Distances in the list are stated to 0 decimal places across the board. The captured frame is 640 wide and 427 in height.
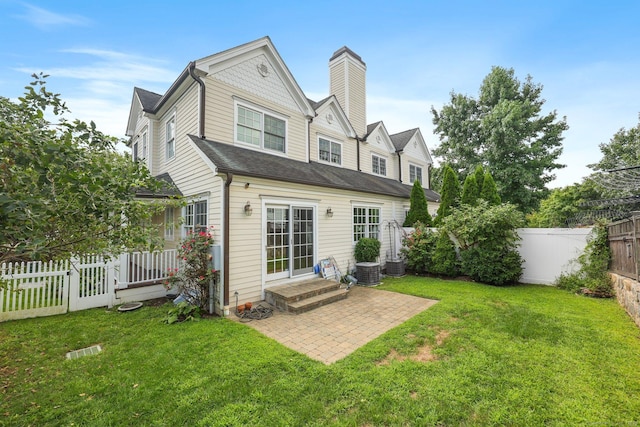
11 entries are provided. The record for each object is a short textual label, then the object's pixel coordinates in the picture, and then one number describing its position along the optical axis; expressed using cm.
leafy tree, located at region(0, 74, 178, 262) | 220
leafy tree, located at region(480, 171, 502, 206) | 1023
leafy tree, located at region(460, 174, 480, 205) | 1052
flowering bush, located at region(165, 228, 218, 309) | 598
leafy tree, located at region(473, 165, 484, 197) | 1084
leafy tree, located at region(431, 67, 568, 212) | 1906
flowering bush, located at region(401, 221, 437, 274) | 1011
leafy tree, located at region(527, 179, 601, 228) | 2175
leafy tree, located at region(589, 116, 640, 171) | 2236
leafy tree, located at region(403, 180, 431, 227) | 1156
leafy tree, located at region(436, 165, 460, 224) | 1146
